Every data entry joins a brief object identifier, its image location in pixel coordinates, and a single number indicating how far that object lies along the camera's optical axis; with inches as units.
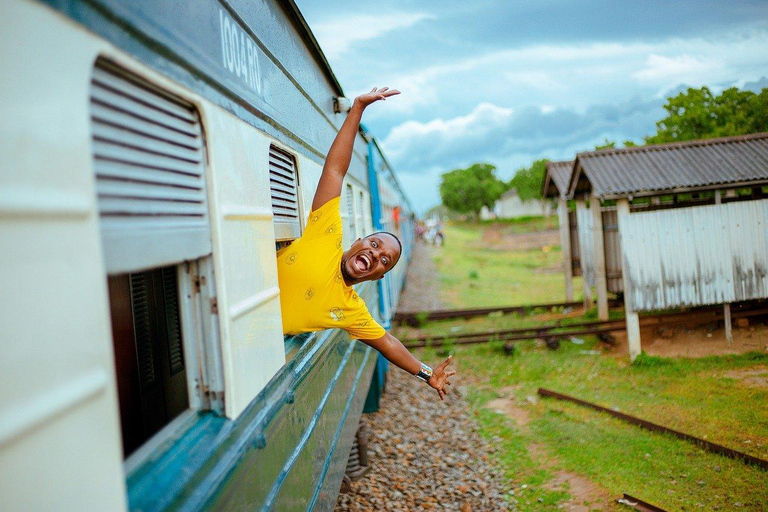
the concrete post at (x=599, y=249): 382.0
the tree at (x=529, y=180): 2495.6
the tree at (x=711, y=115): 628.4
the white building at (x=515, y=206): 2859.3
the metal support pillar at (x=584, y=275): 451.5
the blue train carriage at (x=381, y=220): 303.4
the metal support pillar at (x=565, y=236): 481.4
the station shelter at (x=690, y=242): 333.4
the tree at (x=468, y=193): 3127.5
